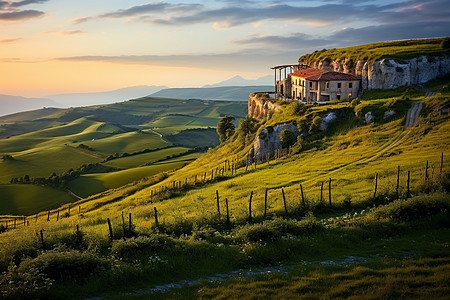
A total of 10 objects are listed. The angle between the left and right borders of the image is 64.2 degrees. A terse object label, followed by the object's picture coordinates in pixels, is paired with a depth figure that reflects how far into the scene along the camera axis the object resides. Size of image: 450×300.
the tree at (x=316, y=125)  73.06
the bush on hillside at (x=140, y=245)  21.94
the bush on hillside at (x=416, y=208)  26.16
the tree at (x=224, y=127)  118.06
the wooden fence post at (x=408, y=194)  31.59
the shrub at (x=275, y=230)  23.22
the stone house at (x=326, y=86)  91.50
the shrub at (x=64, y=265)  18.80
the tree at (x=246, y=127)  97.50
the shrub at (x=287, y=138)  73.44
